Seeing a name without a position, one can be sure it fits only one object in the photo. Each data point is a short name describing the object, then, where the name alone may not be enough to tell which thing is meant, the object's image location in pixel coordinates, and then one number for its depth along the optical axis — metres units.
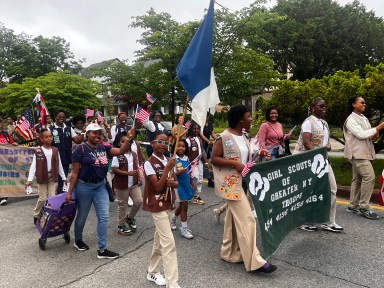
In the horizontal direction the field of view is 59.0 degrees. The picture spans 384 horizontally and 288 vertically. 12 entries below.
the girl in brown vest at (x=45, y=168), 5.51
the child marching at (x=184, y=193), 4.93
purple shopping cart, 4.59
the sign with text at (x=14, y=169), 7.55
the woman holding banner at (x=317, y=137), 4.98
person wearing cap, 4.30
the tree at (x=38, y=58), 36.31
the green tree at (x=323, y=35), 29.89
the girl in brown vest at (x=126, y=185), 5.12
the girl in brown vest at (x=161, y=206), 3.36
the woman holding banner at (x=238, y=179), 3.72
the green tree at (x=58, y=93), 21.98
